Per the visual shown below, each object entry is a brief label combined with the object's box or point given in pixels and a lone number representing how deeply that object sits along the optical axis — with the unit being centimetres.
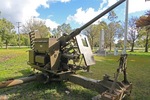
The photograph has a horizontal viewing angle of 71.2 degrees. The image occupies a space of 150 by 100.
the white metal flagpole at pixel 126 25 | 824
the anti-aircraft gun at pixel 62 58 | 268
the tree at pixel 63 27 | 3552
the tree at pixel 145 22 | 1292
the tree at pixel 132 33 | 2467
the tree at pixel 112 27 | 2501
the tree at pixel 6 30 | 2618
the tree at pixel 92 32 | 2559
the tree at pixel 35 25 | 2641
